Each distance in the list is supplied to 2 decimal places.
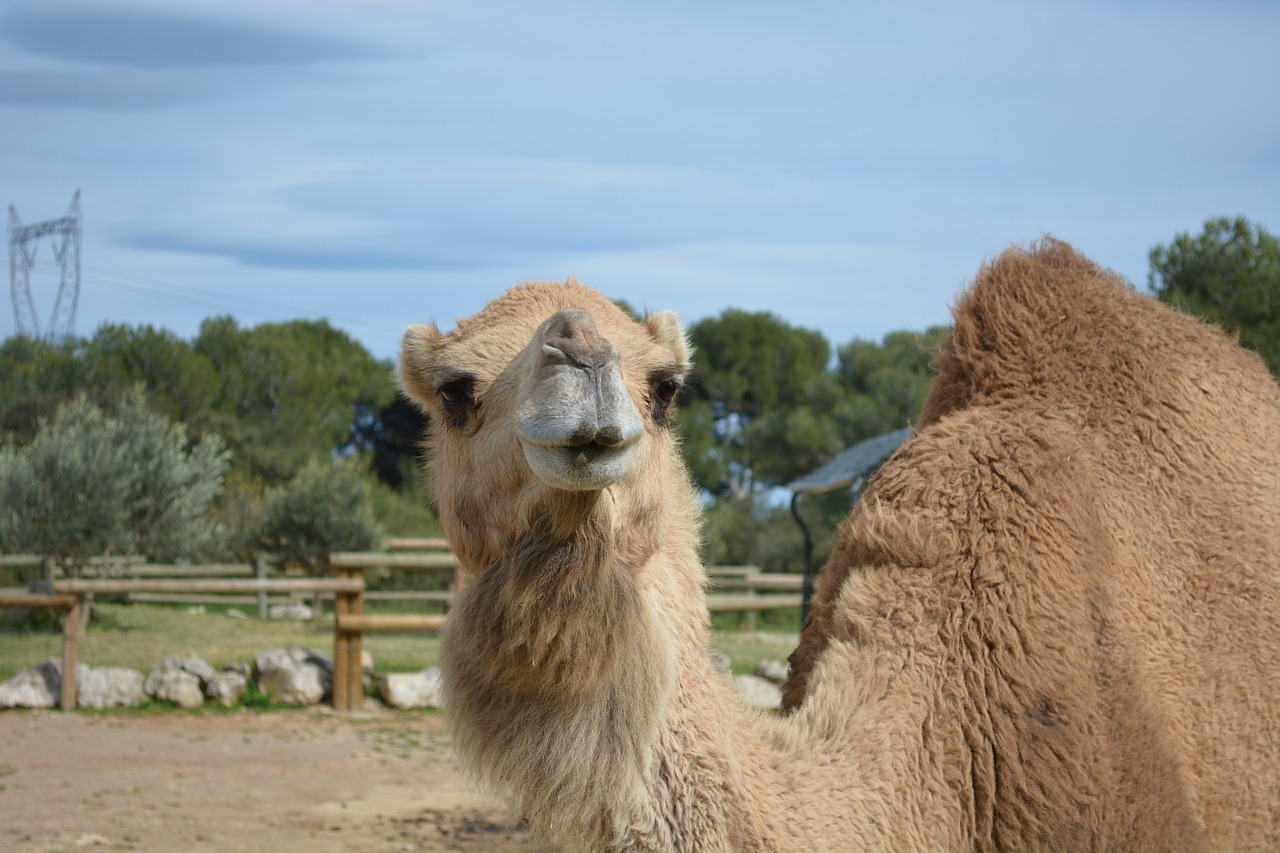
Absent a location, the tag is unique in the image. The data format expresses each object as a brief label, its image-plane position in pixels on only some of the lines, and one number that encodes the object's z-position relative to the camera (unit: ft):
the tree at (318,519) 82.33
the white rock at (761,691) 40.65
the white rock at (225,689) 38.04
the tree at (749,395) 133.90
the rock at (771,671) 43.78
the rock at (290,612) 75.15
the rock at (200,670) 38.24
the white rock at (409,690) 39.63
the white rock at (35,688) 35.94
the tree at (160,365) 113.60
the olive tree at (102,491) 59.36
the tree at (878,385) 107.96
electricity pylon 138.21
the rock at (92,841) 22.24
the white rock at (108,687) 36.92
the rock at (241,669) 39.27
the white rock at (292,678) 38.68
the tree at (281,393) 116.37
